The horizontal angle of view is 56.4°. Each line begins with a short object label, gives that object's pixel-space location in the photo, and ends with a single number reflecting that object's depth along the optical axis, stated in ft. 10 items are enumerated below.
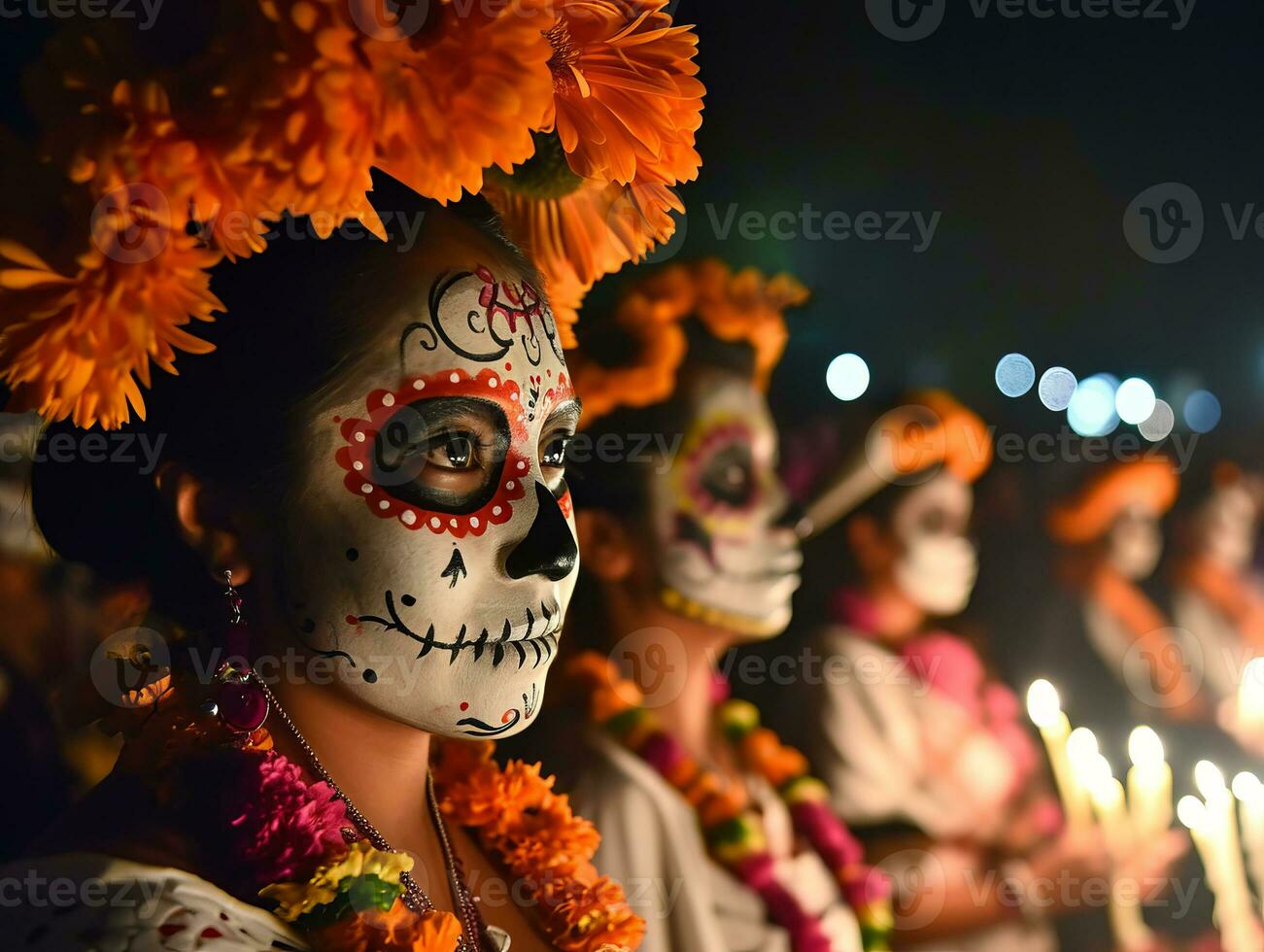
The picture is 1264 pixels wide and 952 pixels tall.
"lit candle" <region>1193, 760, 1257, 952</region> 7.02
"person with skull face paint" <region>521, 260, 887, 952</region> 6.03
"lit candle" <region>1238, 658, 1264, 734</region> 7.29
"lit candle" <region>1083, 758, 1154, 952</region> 6.85
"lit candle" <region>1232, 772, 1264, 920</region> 7.13
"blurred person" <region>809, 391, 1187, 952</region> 6.53
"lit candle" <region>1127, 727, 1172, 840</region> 7.04
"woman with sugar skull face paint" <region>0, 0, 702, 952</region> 3.38
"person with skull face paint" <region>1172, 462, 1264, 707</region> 7.27
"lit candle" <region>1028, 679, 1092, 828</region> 6.91
